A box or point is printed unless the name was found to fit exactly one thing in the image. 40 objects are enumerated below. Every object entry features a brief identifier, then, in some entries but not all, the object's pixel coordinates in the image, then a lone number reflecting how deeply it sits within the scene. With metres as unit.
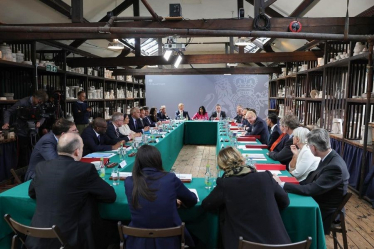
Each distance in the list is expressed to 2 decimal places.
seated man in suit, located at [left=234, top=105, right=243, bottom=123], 9.01
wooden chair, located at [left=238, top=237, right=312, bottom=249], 1.62
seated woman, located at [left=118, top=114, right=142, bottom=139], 5.94
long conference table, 2.15
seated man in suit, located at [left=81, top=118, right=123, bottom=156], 4.17
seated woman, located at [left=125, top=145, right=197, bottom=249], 1.89
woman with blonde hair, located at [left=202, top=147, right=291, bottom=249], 1.78
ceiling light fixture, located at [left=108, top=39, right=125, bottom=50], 6.92
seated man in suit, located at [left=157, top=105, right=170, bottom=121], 9.71
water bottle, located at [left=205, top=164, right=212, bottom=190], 2.60
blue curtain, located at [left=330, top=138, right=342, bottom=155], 5.21
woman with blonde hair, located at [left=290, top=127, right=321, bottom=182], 2.88
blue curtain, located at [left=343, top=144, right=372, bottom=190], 4.47
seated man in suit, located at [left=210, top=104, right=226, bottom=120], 9.76
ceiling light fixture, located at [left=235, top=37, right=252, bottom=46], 7.24
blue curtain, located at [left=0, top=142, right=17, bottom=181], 4.77
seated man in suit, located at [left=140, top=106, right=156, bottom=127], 7.71
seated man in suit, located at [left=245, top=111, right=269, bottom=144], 5.63
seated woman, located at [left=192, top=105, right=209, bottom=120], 9.77
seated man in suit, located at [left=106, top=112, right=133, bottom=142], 5.04
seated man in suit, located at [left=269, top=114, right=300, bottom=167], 3.54
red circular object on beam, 4.40
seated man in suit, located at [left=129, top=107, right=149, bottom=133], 7.01
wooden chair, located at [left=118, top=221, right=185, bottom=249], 1.77
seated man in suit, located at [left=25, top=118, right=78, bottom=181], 3.01
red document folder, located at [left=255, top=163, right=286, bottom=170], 3.13
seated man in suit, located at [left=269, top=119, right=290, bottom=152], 3.96
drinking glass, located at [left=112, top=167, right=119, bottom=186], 2.65
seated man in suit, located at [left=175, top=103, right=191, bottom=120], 9.67
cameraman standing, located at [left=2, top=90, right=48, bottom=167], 4.88
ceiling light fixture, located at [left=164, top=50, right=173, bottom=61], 6.32
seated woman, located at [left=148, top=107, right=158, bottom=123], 8.79
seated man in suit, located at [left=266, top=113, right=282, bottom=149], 4.64
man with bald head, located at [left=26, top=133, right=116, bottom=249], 1.98
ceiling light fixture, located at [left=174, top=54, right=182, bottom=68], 7.69
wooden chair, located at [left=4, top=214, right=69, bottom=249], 1.83
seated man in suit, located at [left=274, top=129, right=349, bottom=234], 2.30
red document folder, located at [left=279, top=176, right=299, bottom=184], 2.67
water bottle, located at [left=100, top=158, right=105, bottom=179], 2.86
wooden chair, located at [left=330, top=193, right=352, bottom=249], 2.39
